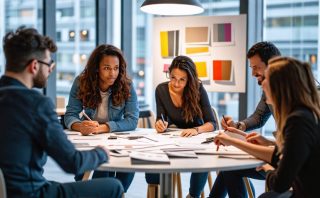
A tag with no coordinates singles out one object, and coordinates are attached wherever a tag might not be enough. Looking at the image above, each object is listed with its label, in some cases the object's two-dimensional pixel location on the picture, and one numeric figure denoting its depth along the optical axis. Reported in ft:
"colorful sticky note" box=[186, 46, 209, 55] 15.10
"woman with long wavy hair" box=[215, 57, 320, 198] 5.55
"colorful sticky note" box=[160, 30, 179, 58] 15.52
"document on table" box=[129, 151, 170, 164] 6.28
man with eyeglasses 5.51
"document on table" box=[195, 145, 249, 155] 7.14
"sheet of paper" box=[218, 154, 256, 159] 6.84
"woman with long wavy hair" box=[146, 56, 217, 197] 10.27
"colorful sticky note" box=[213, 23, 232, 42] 14.60
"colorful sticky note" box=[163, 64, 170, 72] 15.66
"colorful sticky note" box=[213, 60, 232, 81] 14.74
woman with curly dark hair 9.84
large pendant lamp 10.59
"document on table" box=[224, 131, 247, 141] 8.13
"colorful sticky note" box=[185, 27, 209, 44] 15.03
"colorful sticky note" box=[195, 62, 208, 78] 15.14
